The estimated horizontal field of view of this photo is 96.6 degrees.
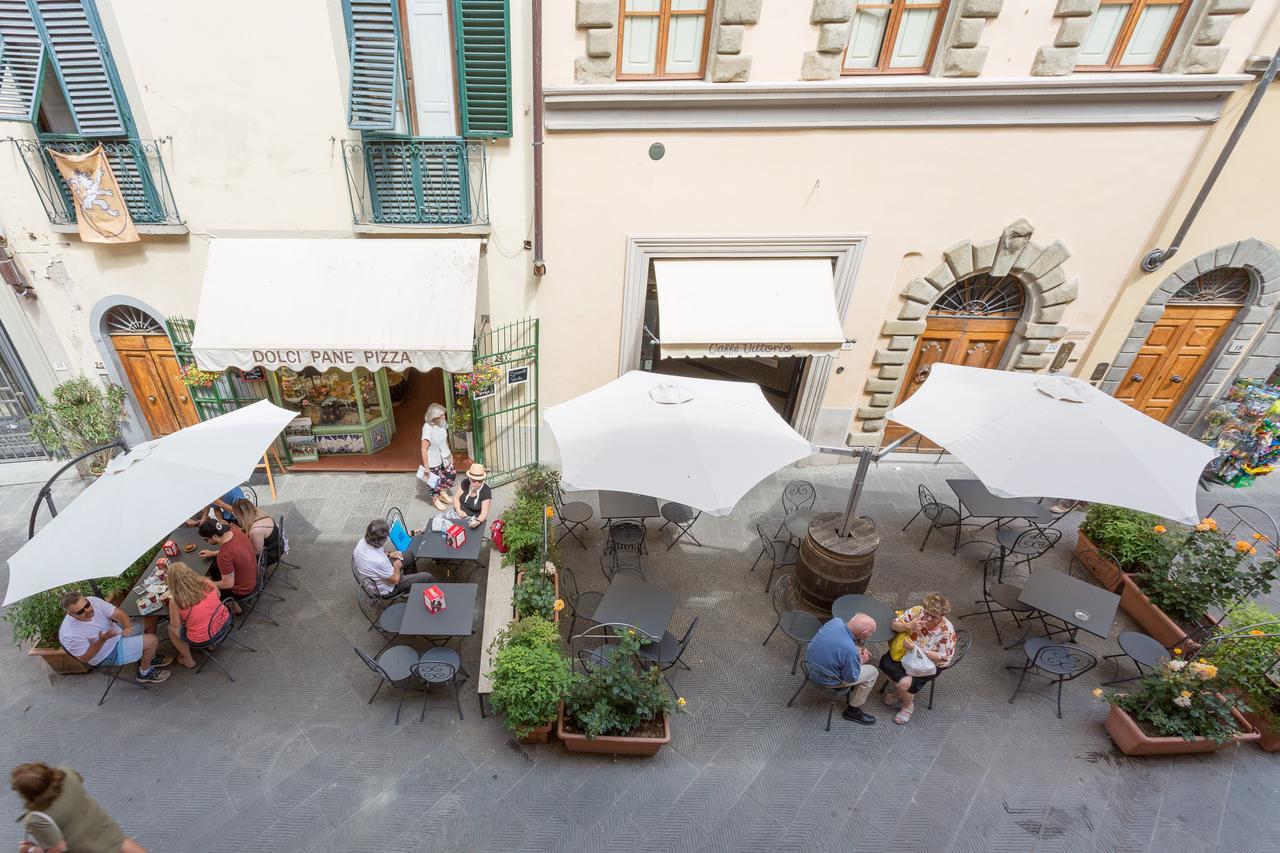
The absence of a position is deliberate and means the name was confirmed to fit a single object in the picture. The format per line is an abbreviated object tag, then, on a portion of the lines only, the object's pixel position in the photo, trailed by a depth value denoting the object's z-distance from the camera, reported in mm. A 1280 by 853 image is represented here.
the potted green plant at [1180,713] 5074
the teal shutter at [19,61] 6328
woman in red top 5367
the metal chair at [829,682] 5211
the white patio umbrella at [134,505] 4547
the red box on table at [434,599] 5738
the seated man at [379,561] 5945
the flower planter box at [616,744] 5027
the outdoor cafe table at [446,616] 5527
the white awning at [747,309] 7551
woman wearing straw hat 7055
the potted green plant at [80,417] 8180
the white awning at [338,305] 6934
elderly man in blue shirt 5070
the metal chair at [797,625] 5845
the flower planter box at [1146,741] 5156
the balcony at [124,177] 6926
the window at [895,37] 6809
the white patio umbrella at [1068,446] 4922
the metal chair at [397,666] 5328
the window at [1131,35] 6777
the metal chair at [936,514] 8051
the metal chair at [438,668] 5293
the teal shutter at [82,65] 6379
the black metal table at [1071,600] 5836
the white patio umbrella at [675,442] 5148
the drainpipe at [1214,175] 6691
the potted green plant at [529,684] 4926
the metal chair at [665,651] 5609
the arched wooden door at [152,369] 8266
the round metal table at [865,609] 5926
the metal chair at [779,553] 7207
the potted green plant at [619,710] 4926
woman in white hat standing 8219
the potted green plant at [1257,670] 5212
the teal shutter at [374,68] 6609
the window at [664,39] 6805
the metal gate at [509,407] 8409
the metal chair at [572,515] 7535
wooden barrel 6215
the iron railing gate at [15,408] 8352
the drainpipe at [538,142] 6426
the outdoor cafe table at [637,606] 5695
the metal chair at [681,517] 7758
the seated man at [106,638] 5160
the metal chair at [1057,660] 5566
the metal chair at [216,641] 5667
